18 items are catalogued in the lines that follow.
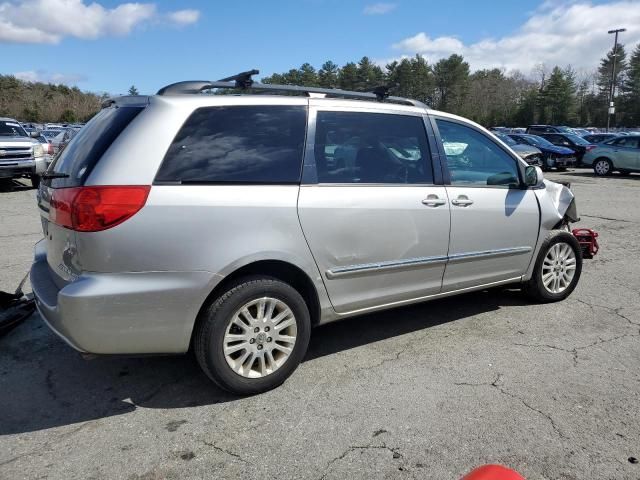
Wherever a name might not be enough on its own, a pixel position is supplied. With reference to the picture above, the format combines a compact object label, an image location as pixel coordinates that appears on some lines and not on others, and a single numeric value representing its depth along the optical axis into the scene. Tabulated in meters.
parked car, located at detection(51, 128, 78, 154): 21.44
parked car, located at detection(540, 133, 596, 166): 24.22
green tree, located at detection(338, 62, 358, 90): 69.38
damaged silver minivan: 2.93
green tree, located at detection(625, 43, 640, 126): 69.31
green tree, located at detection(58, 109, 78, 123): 74.94
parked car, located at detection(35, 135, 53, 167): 15.74
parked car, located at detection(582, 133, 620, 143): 30.00
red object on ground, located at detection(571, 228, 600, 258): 6.29
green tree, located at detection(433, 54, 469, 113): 74.62
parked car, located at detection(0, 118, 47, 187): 14.10
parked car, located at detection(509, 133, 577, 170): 23.25
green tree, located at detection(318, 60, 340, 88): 73.04
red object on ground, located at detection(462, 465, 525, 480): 1.50
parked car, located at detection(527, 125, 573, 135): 31.71
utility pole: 43.70
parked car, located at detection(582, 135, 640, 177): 21.17
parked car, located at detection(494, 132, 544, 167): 20.23
